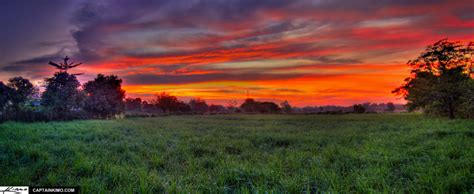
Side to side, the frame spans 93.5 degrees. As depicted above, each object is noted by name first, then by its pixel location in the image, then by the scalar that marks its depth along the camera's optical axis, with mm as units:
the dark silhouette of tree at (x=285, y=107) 106600
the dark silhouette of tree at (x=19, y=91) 35750
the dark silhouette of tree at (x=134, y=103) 123681
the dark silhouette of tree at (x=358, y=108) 78125
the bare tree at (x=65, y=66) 43531
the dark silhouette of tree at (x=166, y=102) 93312
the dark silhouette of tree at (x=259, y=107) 101312
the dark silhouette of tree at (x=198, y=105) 131250
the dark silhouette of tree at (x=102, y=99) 48291
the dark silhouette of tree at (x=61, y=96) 37281
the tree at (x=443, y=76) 24380
